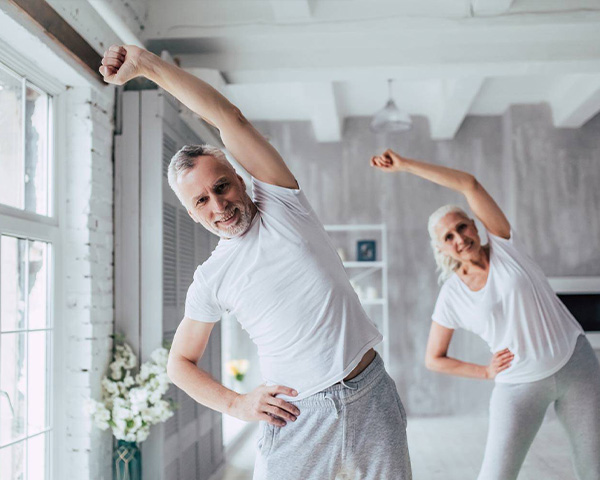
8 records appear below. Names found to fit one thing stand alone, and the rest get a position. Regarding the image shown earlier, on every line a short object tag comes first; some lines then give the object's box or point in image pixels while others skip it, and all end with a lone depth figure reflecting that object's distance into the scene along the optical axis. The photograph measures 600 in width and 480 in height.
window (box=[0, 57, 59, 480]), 2.46
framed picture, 6.54
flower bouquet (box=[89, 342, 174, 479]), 2.84
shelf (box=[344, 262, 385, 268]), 6.40
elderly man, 1.51
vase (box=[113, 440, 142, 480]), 2.96
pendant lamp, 5.09
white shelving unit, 6.39
